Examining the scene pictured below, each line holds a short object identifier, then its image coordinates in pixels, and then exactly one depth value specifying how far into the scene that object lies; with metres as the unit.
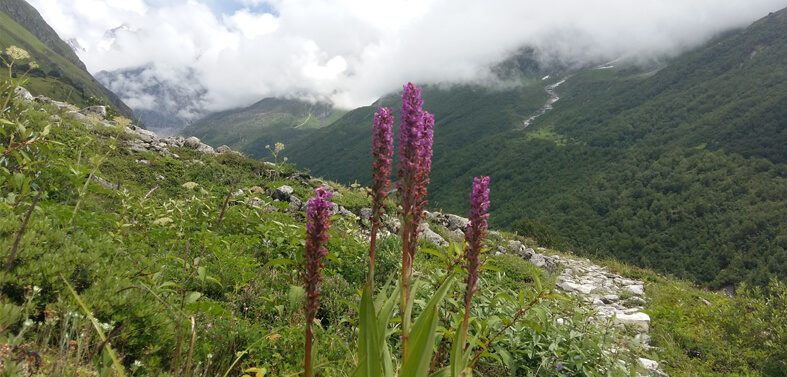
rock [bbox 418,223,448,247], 12.07
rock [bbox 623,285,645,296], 11.22
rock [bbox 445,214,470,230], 16.92
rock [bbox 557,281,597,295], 10.38
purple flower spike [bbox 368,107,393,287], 2.18
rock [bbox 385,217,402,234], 8.70
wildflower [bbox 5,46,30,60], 3.83
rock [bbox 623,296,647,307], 9.64
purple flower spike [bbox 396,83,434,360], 2.15
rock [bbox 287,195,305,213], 11.38
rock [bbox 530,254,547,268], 13.87
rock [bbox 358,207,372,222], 12.42
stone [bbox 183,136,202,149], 19.28
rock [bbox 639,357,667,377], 5.15
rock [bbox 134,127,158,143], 16.99
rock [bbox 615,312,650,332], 7.04
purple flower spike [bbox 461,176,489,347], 2.32
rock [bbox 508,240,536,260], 14.90
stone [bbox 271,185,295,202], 12.21
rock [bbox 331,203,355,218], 11.59
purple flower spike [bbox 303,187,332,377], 1.86
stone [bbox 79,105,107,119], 18.86
